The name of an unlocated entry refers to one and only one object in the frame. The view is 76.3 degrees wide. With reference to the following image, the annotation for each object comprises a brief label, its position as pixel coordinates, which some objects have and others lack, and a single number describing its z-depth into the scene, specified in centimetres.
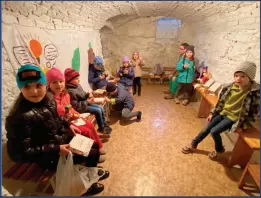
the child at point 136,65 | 444
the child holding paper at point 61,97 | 193
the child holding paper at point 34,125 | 143
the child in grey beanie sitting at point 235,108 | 200
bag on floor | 160
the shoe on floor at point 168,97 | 465
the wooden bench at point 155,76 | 580
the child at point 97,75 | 344
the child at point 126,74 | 392
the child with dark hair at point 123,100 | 324
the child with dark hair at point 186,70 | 412
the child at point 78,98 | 232
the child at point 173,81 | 447
